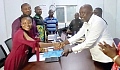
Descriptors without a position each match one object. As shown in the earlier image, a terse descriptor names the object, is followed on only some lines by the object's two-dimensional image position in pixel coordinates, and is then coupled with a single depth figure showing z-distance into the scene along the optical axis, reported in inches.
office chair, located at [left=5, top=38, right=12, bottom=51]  72.5
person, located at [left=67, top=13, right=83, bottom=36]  103.7
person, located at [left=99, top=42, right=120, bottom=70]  28.4
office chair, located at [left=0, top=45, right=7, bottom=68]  67.0
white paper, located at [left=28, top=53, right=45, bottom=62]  54.0
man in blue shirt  117.0
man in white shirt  47.6
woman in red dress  47.5
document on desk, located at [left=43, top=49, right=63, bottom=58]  56.1
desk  45.8
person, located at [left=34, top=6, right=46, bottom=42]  70.4
